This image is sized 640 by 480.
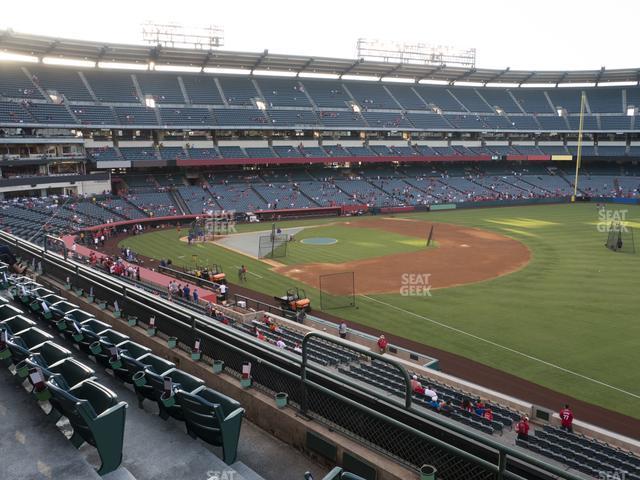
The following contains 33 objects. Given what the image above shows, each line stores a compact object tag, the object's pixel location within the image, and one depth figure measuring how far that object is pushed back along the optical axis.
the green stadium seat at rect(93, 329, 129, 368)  8.55
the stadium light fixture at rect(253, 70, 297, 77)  90.75
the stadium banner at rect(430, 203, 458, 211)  79.88
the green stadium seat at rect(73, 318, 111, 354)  9.04
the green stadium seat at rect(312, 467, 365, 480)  4.87
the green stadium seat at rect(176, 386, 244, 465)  5.91
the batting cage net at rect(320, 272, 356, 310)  31.05
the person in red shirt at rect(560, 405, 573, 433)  15.03
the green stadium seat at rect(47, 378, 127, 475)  5.46
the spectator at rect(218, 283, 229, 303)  29.44
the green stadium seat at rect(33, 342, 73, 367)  7.49
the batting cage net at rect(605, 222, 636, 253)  44.64
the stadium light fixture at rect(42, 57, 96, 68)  73.23
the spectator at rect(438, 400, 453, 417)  14.34
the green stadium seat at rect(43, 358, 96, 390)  6.77
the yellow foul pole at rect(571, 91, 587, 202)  84.75
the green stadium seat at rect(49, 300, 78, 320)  10.62
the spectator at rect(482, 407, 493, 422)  14.95
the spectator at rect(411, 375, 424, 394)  15.73
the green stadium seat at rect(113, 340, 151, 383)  7.73
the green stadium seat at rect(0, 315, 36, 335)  8.82
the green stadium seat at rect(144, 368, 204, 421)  6.78
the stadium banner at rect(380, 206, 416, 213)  77.06
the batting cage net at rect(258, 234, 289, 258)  45.12
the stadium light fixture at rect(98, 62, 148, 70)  80.44
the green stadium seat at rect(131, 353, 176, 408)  7.26
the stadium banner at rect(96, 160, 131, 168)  67.50
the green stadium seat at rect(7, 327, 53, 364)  7.44
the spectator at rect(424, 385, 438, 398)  15.36
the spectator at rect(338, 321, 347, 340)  23.58
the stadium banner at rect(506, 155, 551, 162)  96.31
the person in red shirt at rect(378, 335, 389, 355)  20.81
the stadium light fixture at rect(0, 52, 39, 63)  70.24
